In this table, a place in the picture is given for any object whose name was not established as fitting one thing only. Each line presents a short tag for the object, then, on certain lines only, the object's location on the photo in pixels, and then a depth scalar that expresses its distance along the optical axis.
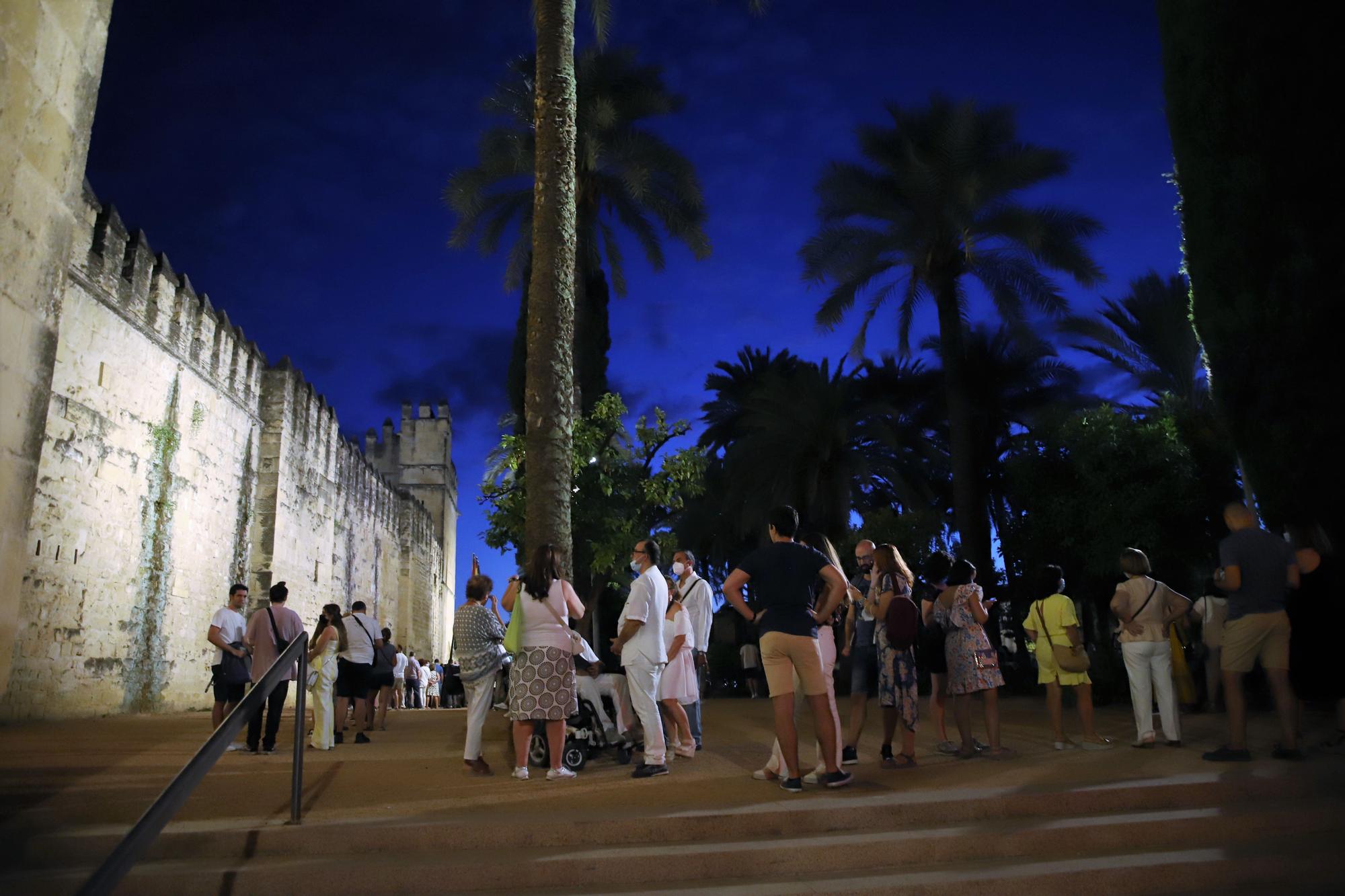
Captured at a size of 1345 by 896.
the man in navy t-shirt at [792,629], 5.26
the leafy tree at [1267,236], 7.75
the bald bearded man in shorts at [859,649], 6.62
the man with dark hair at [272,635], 8.41
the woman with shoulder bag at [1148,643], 7.03
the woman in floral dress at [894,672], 6.36
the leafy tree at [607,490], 16.11
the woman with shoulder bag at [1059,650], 7.02
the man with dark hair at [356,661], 9.40
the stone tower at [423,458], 47.34
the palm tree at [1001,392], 22.30
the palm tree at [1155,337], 20.48
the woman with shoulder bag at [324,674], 8.43
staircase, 3.86
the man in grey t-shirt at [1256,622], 5.81
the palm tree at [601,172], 18.36
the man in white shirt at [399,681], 18.48
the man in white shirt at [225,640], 8.87
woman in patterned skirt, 6.19
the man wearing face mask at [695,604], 7.64
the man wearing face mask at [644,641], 6.47
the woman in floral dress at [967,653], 6.68
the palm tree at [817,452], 20.62
